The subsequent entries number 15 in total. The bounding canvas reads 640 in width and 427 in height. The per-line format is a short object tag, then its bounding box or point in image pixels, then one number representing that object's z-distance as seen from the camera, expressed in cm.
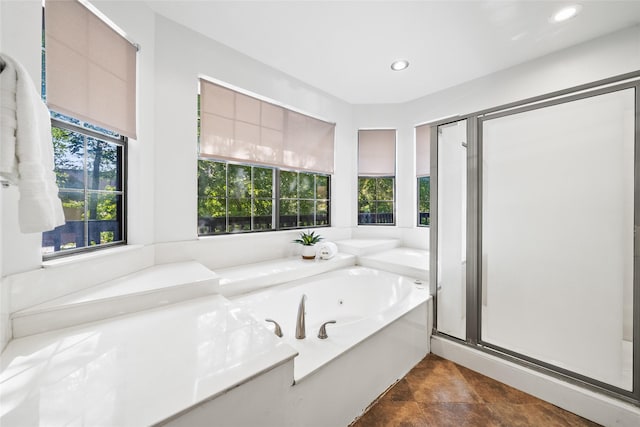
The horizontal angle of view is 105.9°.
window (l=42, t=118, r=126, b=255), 146
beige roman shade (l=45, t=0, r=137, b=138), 132
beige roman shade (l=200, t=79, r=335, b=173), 227
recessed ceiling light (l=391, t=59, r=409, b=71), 250
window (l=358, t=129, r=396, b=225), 364
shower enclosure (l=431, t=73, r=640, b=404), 136
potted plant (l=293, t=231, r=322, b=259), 273
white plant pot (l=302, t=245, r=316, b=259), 273
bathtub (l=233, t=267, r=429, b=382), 133
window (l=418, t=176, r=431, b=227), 349
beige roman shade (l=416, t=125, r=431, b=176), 340
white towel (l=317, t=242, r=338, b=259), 273
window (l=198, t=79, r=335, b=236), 233
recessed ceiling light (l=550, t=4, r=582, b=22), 179
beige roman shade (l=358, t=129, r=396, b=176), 364
